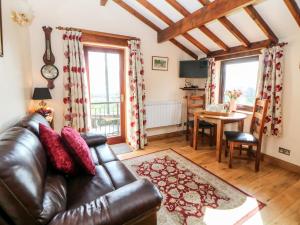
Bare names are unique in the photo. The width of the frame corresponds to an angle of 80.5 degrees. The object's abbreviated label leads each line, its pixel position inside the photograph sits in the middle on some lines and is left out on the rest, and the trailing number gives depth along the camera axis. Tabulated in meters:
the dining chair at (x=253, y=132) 2.59
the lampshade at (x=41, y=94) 2.55
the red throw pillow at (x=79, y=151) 1.51
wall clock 2.74
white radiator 3.87
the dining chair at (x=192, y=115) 3.67
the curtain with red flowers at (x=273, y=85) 2.72
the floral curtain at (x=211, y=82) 3.83
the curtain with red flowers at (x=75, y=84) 2.87
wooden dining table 2.90
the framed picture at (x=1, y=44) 1.60
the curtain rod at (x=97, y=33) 2.83
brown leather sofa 0.83
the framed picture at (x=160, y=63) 3.82
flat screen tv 3.89
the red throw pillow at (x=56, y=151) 1.43
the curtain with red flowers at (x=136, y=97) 3.38
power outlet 2.75
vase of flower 3.17
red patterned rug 1.76
